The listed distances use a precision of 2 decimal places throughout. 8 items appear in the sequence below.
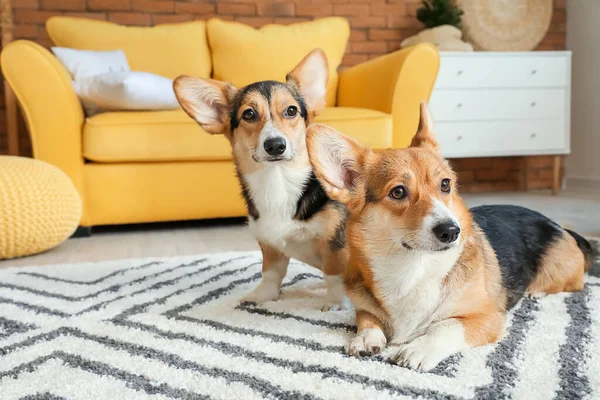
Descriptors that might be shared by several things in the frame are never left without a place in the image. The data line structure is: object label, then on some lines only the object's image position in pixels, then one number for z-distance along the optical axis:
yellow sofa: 2.72
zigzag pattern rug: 0.99
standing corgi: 1.56
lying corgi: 1.13
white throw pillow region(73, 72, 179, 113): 2.82
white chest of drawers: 3.91
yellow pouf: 2.25
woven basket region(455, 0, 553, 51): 4.16
